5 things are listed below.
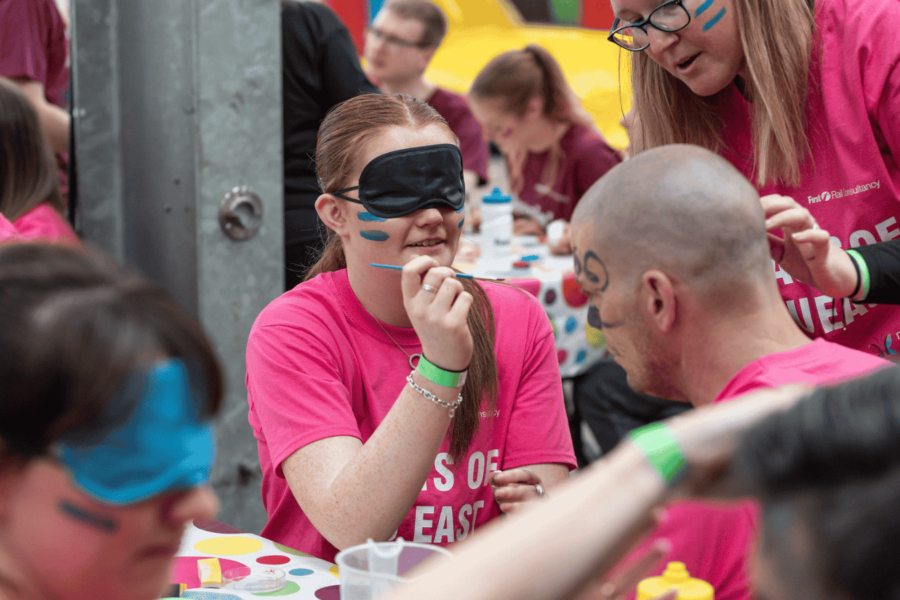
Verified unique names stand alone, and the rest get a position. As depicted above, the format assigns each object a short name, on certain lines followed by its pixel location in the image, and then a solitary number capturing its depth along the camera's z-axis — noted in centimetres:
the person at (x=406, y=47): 421
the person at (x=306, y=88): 284
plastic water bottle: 336
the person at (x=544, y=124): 380
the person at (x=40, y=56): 304
